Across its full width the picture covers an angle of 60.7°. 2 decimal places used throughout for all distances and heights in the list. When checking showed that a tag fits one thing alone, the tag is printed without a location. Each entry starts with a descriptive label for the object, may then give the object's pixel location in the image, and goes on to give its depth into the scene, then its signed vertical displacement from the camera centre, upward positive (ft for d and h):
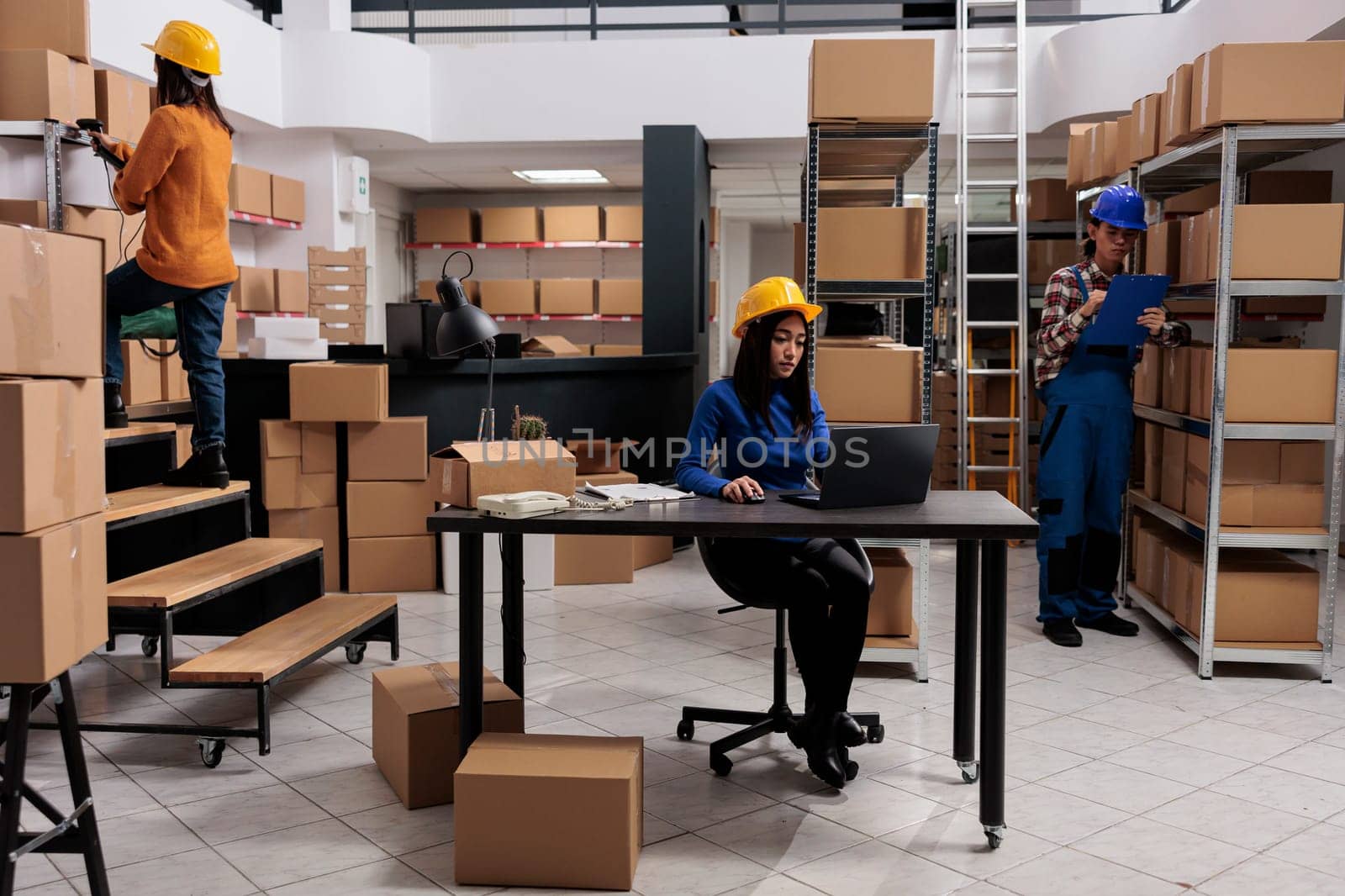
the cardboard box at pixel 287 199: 24.73 +3.36
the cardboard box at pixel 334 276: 25.05 +1.67
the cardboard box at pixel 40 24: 16.29 +4.62
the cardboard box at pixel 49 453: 6.99 -0.65
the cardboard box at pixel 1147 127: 16.46 +3.34
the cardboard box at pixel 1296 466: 14.65 -1.36
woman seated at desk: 10.54 -1.21
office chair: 10.87 -3.66
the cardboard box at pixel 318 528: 18.95 -2.89
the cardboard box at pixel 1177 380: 15.65 -0.30
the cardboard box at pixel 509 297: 35.22 +1.75
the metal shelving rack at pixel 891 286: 14.42 +0.91
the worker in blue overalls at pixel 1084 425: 15.94 -0.95
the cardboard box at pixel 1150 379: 16.94 -0.31
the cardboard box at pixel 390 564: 19.10 -3.53
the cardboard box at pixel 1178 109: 15.15 +3.32
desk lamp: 13.04 +0.33
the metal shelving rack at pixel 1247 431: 14.01 -0.90
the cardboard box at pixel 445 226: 35.78 +3.98
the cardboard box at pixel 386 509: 18.90 -2.56
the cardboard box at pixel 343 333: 25.27 +0.44
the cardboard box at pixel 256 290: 24.03 +1.32
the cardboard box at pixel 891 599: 14.64 -3.10
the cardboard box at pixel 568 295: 35.12 +1.81
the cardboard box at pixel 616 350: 33.81 +0.14
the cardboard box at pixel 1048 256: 24.40 +2.15
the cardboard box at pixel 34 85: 15.79 +3.67
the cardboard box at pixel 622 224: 35.27 +4.01
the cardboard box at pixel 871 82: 14.48 +3.46
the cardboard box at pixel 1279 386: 14.12 -0.34
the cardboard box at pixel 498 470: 9.81 -1.01
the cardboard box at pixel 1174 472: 15.75 -1.58
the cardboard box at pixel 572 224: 35.01 +3.96
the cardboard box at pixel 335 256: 25.04 +2.09
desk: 9.12 -1.40
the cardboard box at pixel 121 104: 17.28 +3.78
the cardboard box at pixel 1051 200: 24.29 +3.32
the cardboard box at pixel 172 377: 17.97 -0.40
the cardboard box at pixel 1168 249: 16.38 +1.57
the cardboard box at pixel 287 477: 18.45 -2.02
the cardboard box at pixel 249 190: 23.20 +3.32
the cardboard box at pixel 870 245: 14.84 +1.43
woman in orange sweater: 12.80 +1.65
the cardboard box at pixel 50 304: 7.13 +0.30
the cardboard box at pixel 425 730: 10.29 -3.43
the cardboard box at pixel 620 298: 35.06 +1.74
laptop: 9.68 -0.95
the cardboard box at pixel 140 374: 16.89 -0.34
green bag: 14.92 +0.35
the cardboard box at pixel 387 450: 18.79 -1.58
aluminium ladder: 22.34 +1.94
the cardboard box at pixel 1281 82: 13.84 +3.33
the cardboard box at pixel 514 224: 35.27 +3.97
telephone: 9.38 -1.24
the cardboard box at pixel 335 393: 18.35 -0.64
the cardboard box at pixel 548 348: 23.18 +0.13
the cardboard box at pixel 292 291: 24.86 +1.34
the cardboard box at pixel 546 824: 8.70 -3.58
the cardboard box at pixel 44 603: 7.15 -1.60
